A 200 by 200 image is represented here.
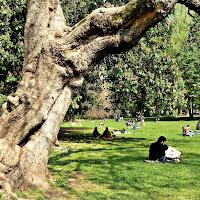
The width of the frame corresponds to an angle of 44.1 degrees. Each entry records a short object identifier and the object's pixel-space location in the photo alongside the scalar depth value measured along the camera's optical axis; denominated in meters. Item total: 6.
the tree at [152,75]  15.62
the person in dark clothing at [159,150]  11.12
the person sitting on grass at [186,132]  22.76
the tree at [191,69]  48.81
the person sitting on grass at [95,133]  23.26
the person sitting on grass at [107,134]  22.38
